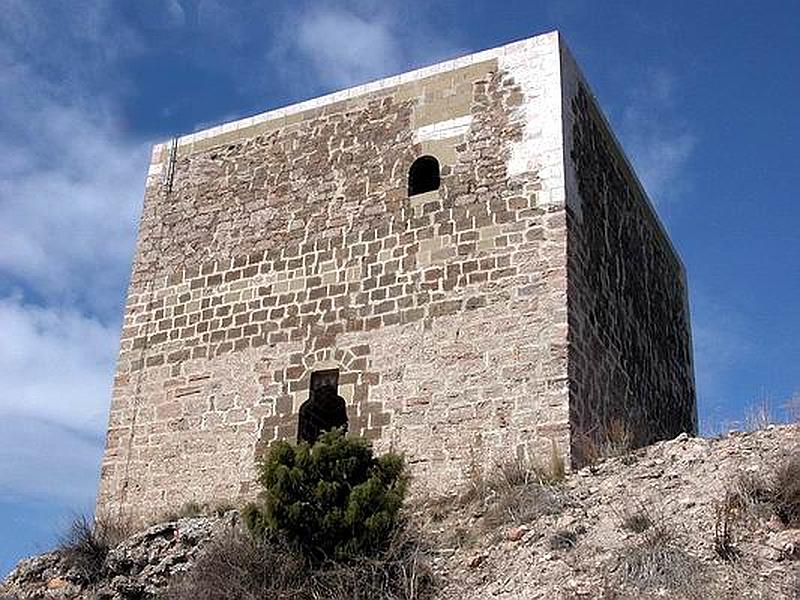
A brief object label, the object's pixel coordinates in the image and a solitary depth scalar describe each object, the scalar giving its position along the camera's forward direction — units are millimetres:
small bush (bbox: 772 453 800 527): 9008
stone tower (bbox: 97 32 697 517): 12383
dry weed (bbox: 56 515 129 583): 11992
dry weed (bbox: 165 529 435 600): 9797
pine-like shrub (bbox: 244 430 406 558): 10211
